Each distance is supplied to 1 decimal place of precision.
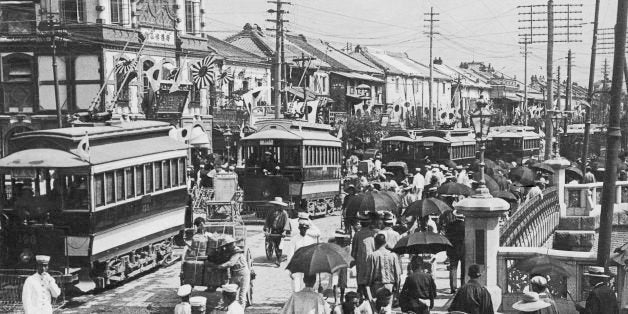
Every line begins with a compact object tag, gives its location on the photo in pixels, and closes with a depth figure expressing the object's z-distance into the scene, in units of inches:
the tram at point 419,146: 1768.0
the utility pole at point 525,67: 2720.7
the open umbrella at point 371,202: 802.8
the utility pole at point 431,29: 2484.5
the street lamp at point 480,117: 789.2
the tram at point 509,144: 2123.5
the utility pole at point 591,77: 1249.3
